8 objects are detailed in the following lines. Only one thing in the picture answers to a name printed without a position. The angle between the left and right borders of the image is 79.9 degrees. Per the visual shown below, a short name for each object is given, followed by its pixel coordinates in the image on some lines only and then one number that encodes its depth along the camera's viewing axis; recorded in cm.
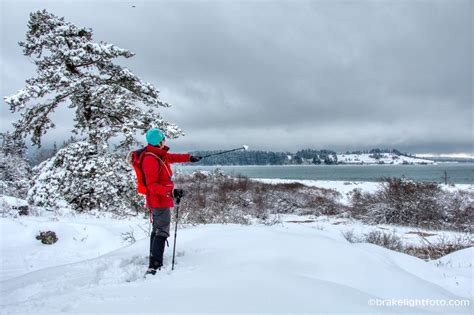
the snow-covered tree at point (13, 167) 1028
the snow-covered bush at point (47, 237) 698
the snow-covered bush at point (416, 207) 1293
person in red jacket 401
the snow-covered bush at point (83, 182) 1067
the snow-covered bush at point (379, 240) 710
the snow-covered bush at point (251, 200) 1087
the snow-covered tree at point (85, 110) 1058
